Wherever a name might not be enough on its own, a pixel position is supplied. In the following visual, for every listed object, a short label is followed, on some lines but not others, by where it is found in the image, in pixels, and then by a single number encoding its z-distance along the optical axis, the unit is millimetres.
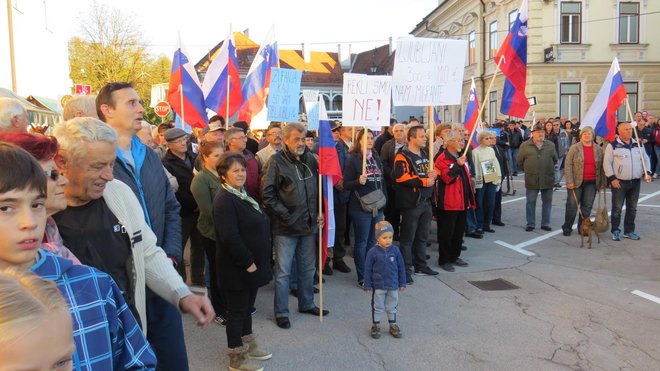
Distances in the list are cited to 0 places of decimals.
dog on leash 8203
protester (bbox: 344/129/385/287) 6328
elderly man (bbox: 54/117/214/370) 2182
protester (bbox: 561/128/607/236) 8945
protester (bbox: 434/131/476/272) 7062
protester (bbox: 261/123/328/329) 5031
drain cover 6223
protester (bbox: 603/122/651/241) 8625
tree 27656
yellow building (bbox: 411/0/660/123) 25844
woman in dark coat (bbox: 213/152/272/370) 4055
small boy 4781
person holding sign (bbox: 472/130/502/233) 9312
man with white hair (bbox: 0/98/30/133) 2893
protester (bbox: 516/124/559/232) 9523
